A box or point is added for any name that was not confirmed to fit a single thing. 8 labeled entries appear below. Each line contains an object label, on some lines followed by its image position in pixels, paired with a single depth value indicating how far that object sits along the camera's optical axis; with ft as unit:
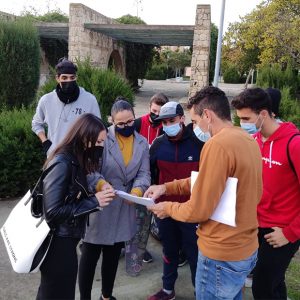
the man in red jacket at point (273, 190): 7.73
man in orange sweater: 6.07
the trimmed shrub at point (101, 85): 21.27
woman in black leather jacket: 6.77
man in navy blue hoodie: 9.89
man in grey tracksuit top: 13.16
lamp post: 37.73
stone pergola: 50.26
